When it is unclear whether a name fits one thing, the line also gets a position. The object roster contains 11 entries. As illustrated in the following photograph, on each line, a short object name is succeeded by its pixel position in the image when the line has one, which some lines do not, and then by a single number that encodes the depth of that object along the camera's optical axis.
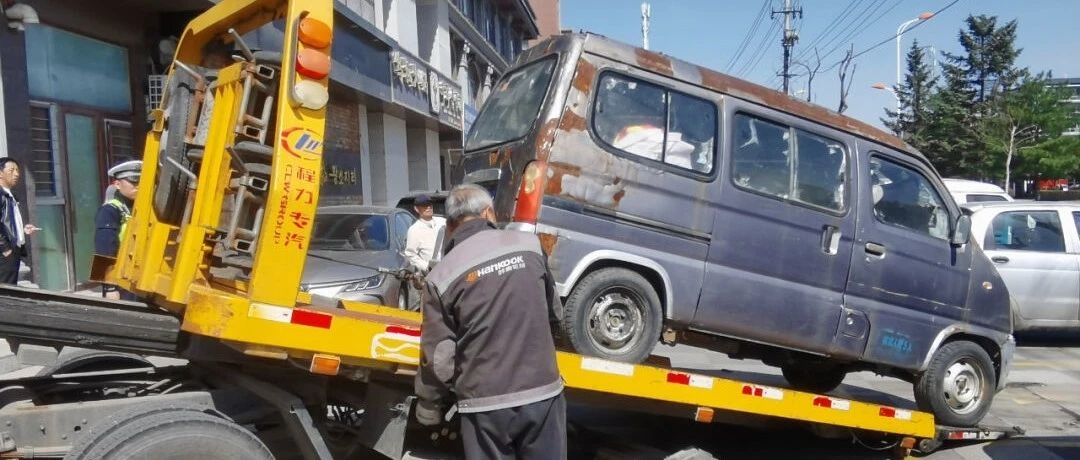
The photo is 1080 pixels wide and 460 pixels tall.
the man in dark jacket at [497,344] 3.38
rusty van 4.73
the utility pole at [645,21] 57.54
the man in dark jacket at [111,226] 6.21
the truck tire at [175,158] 4.06
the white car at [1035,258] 10.09
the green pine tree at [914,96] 52.41
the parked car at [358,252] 8.17
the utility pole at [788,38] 33.91
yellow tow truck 3.45
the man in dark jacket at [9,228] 6.55
